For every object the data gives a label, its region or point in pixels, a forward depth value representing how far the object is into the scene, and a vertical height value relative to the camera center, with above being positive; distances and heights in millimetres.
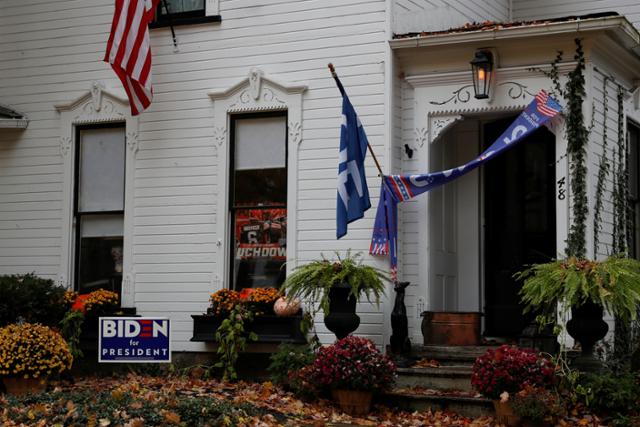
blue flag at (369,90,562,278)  11742 +1272
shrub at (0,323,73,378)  11617 -770
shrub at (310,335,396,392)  10664 -837
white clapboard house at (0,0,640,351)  12516 +1894
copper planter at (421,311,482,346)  12203 -465
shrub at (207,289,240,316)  12836 -184
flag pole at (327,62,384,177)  12047 +2361
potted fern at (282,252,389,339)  11595 +18
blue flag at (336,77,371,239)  11938 +1333
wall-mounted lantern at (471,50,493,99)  12172 +2533
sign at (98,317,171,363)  8500 -455
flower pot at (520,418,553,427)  9656 -1248
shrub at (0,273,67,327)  13016 -200
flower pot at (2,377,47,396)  11727 -1138
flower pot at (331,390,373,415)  10781 -1183
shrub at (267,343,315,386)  11641 -840
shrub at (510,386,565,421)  9602 -1074
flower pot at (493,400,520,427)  9914 -1210
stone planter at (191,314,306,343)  12469 -506
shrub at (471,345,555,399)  9930 -802
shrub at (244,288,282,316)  12742 -188
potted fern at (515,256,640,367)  10188 -4
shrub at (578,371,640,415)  9883 -996
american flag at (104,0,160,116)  13000 +3058
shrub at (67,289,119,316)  13539 -235
